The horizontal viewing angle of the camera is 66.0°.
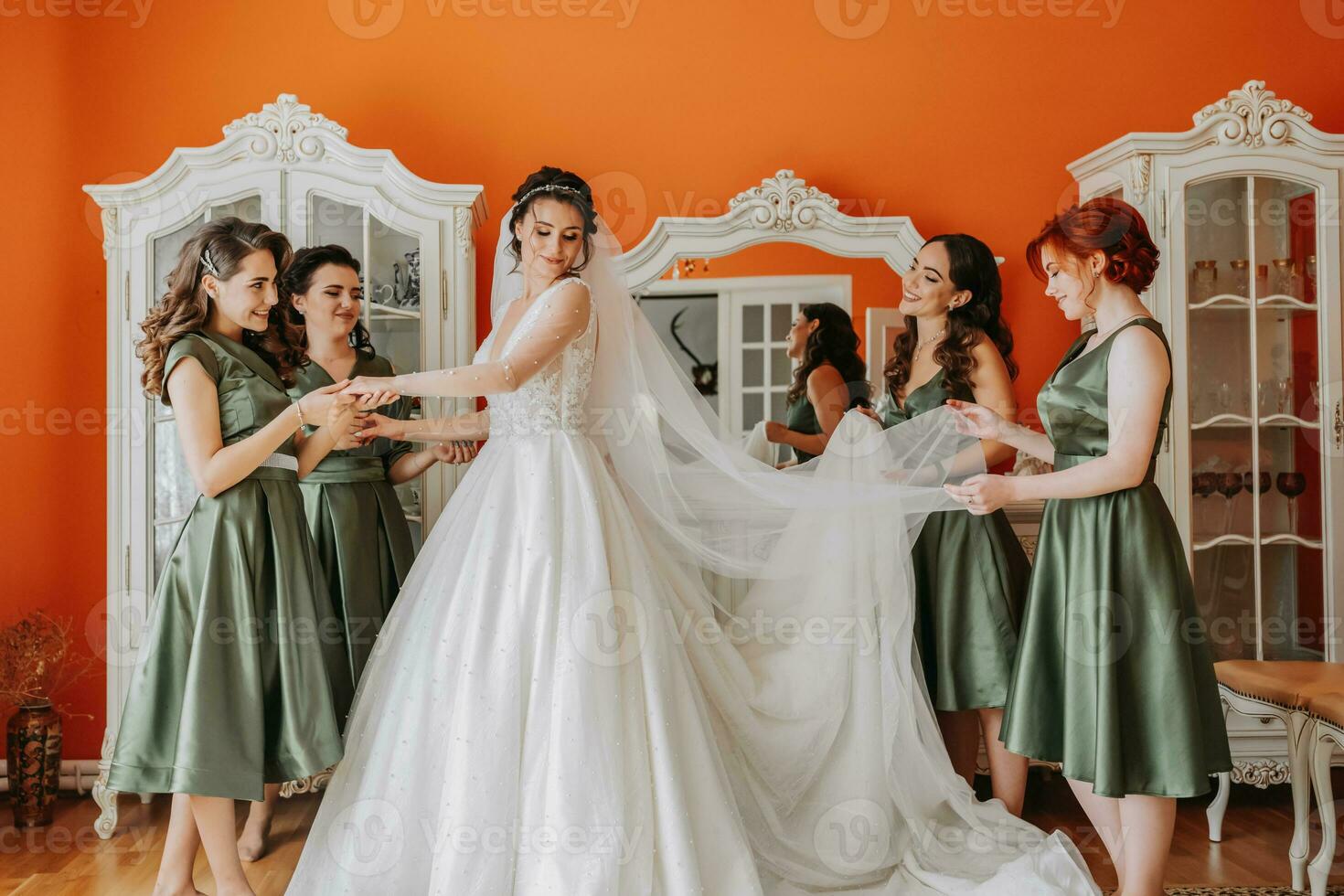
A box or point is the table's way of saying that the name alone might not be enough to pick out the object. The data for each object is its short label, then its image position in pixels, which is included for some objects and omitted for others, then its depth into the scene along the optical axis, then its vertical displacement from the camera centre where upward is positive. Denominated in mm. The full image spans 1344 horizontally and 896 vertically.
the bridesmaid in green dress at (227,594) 2320 -320
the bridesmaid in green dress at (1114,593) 2164 -298
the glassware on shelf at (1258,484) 3451 -93
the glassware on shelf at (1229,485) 3447 -95
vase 3203 -967
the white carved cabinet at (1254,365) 3383 +304
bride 2195 -474
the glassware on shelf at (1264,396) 3441 +200
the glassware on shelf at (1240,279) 3453 +591
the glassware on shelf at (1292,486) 3469 -102
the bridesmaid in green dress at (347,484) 2922 -78
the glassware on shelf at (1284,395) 3453 +204
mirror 3512 +593
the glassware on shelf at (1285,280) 3467 +591
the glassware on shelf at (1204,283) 3438 +578
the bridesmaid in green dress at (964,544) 2727 -236
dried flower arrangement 3301 -644
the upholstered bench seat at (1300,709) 2484 -637
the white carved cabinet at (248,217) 3221 +680
